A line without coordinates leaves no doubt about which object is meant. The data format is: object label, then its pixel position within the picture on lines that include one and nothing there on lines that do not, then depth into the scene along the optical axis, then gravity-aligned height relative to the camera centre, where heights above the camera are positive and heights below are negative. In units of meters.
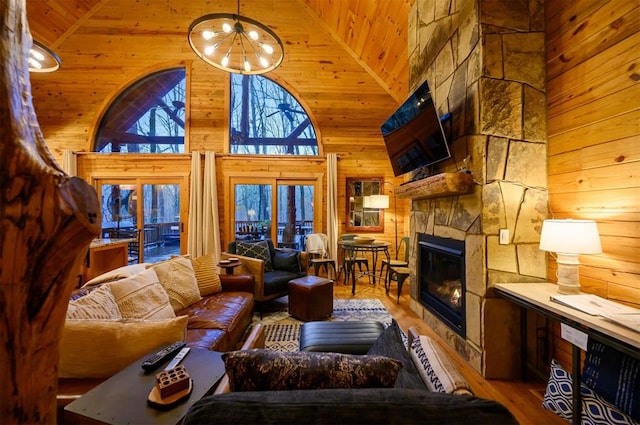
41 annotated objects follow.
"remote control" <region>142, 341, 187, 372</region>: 1.18 -0.66
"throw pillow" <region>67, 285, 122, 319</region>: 1.42 -0.52
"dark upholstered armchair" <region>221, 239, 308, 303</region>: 3.33 -0.71
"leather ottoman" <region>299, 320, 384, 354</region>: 1.80 -0.89
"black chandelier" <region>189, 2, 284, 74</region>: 2.58 +1.82
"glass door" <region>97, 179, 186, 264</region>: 5.16 +0.06
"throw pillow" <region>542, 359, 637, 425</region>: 1.39 -1.09
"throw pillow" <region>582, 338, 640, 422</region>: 1.33 -0.87
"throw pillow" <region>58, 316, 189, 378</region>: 1.24 -0.63
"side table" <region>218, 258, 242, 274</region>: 3.15 -0.61
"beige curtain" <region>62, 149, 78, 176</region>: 4.93 +1.00
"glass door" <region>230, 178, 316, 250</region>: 5.31 +0.07
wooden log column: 0.59 -0.05
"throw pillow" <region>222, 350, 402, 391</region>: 0.91 -0.55
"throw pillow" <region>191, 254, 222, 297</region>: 2.78 -0.66
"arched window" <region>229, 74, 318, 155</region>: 5.36 +1.89
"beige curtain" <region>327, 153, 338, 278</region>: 5.21 +0.16
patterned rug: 2.68 -1.28
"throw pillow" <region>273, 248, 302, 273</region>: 3.86 -0.71
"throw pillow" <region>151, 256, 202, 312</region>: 2.37 -0.62
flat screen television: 2.44 +0.81
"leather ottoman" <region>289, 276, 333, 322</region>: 3.11 -1.01
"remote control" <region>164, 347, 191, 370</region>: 1.21 -0.69
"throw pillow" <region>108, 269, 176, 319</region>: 1.79 -0.60
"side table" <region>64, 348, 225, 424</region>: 0.97 -0.73
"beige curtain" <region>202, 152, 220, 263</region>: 5.03 +0.05
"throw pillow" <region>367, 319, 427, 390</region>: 1.22 -0.79
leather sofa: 1.20 -0.86
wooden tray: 1.01 -0.72
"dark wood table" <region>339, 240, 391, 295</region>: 4.20 -0.54
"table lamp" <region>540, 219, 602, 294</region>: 1.62 -0.20
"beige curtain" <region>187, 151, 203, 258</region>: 5.00 +0.07
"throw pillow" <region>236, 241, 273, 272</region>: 3.88 -0.55
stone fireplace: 2.14 +0.37
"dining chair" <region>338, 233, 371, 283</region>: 4.68 -0.88
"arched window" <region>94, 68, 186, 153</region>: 5.22 +1.90
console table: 1.24 -0.59
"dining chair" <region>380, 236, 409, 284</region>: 4.18 -0.79
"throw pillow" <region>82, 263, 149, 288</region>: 2.09 -0.50
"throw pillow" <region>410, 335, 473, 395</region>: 0.95 -0.64
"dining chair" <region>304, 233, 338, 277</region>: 4.85 -0.61
